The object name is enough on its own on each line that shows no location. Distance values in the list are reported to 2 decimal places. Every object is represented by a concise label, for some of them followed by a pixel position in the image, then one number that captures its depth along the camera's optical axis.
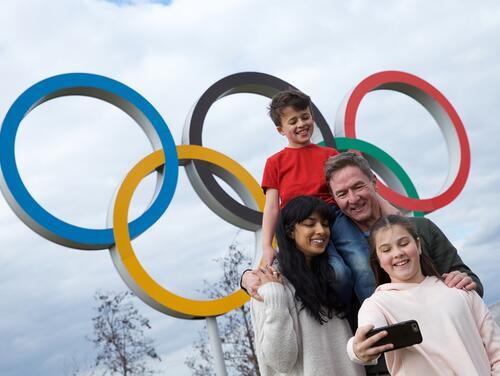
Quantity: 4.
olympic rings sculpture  5.74
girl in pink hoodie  2.15
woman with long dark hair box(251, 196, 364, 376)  2.59
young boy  3.43
